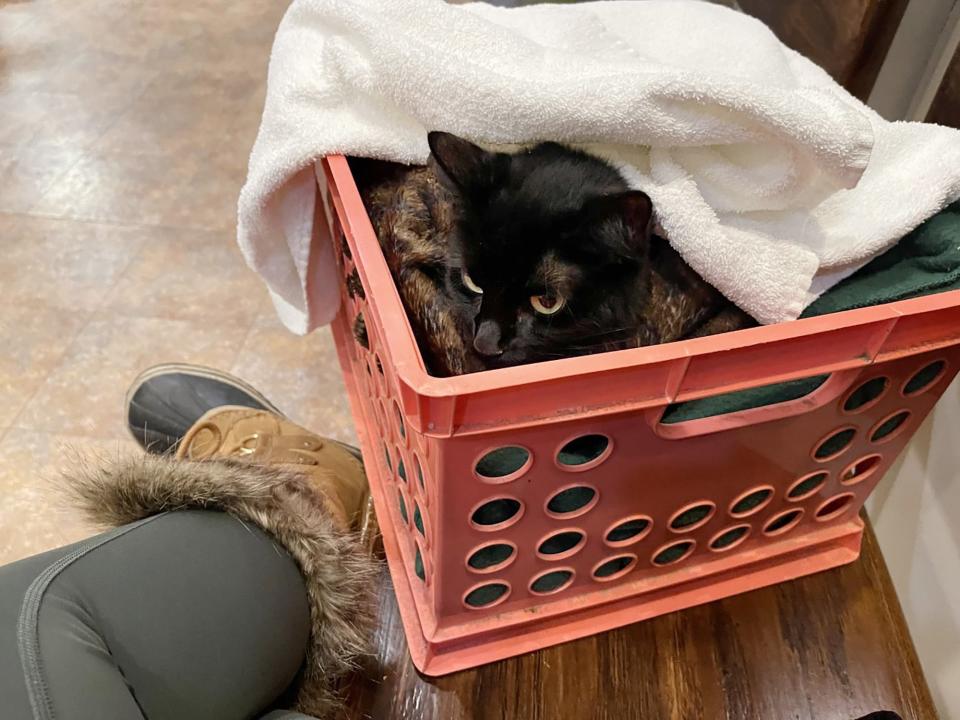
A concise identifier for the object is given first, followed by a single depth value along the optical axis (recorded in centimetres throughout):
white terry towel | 59
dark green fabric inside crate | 66
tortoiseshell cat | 58
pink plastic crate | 50
